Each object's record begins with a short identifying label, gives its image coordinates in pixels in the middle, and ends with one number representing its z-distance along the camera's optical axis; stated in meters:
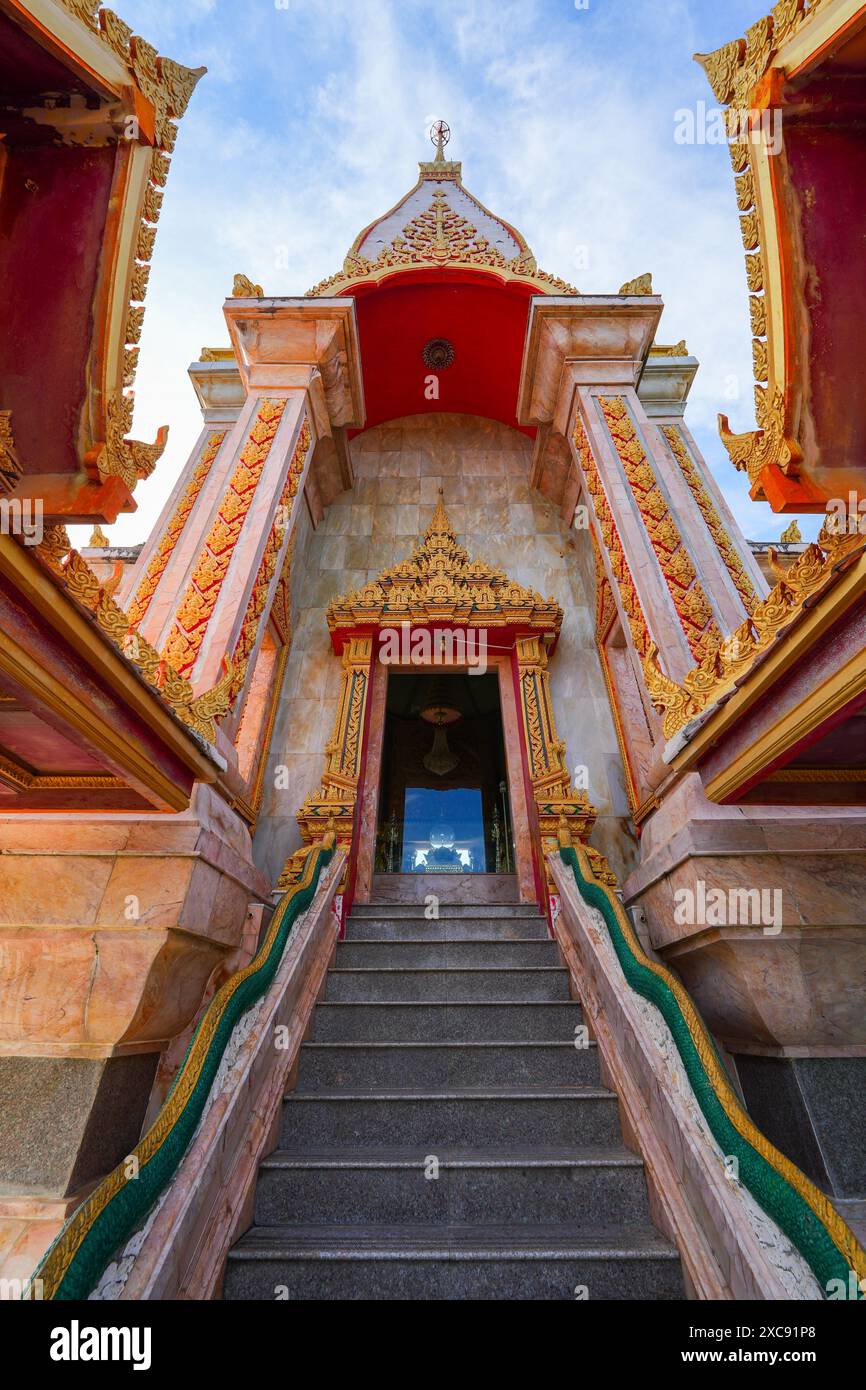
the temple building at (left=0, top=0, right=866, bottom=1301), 2.15
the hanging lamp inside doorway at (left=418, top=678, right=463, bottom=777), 9.16
